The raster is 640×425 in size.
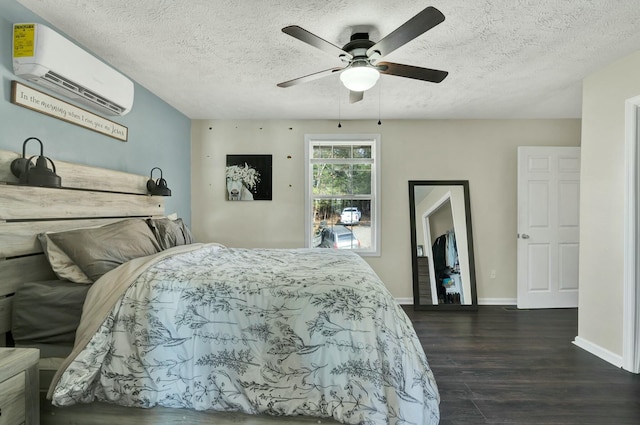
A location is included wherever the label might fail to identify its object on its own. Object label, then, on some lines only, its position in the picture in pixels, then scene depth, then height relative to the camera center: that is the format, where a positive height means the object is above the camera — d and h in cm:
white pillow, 182 -31
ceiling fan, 173 +94
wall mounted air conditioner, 179 +90
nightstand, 129 -76
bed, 154 -67
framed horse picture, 417 +43
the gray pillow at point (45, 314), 170 -56
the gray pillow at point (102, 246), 183 -22
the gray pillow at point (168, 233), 258 -19
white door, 394 -21
